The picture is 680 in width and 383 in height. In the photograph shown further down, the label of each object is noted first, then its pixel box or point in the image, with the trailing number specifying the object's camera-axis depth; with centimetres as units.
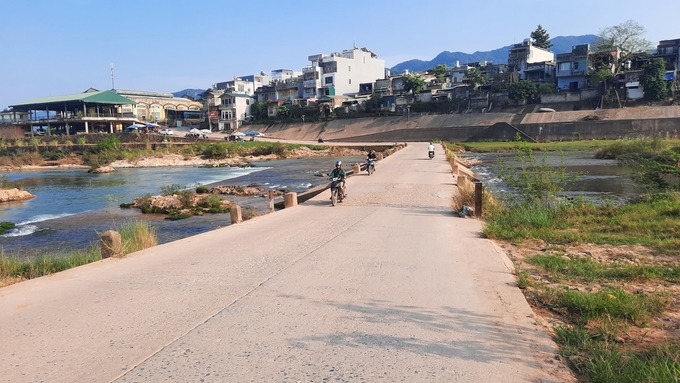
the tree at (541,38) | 9294
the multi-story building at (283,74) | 12219
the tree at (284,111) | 8950
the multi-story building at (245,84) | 10531
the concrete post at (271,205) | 1472
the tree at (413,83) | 8194
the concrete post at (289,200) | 1511
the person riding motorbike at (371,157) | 2437
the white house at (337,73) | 9319
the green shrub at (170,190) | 2516
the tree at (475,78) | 7562
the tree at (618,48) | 6744
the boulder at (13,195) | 2788
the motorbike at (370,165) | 2406
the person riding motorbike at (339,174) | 1495
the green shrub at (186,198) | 2242
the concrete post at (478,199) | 1220
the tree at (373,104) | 8369
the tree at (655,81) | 5956
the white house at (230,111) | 9294
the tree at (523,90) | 6856
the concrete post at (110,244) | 835
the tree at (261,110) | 9338
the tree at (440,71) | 9188
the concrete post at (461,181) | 1514
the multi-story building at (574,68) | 6856
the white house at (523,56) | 7731
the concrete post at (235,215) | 1239
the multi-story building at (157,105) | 9361
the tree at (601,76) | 6350
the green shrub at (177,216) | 1983
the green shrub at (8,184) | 2993
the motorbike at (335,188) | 1476
